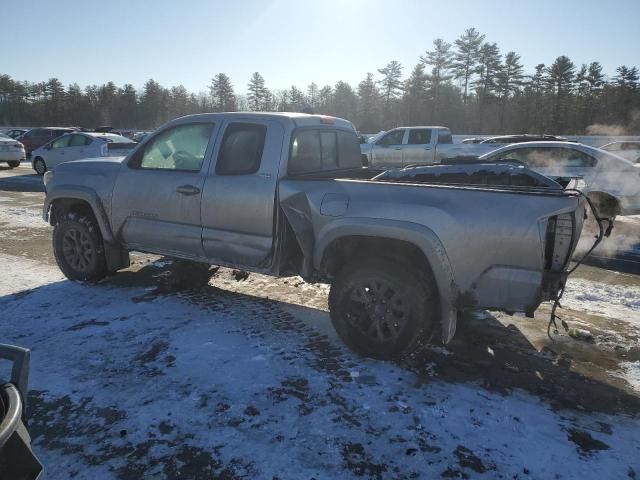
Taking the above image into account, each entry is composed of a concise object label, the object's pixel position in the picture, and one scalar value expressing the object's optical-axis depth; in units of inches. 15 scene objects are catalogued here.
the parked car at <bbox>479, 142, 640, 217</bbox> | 333.1
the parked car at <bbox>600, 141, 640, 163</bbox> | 610.9
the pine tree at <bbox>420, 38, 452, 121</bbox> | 2348.7
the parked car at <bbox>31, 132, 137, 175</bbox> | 660.1
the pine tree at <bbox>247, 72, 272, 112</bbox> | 3368.6
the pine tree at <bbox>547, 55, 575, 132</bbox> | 1973.4
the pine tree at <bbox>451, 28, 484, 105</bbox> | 2294.5
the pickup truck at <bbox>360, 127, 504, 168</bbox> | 627.5
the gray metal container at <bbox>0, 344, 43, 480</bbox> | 54.8
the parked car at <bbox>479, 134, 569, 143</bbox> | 581.9
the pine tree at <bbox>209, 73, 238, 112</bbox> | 3292.3
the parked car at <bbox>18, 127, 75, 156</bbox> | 1016.9
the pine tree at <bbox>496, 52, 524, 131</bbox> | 2167.8
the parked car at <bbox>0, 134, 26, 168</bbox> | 840.9
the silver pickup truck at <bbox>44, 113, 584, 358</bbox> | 126.6
